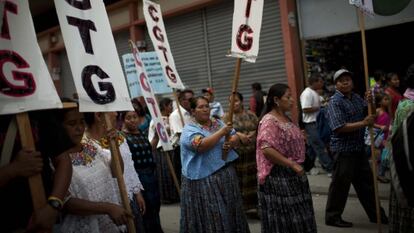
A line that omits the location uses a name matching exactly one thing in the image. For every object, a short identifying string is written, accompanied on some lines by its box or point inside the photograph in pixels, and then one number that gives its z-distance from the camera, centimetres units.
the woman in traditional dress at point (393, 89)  657
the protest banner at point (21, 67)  199
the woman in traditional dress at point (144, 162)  435
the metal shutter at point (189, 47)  1148
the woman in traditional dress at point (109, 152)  303
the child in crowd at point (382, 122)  686
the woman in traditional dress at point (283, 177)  374
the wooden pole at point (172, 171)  504
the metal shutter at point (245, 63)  970
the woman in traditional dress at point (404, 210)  308
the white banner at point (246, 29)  372
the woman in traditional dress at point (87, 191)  252
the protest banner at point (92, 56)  246
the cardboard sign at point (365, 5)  420
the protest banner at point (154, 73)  664
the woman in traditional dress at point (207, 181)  387
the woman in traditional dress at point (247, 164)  582
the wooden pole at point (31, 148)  195
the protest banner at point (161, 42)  526
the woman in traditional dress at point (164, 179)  733
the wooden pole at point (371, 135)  419
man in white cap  480
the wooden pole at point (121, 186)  257
